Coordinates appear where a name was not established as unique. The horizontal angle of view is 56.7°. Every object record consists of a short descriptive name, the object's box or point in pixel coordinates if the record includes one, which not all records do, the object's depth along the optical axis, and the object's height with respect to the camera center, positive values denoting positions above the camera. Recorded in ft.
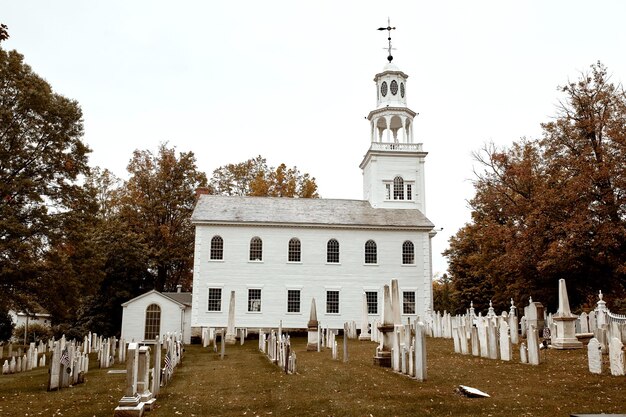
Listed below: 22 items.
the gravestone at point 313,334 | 81.35 -2.81
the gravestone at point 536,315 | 88.41 -0.21
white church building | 117.50 +10.88
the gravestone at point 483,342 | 61.16 -2.97
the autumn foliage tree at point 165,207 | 150.82 +27.86
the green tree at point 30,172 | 83.51 +21.57
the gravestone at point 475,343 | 62.39 -3.11
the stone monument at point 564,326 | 64.13 -1.38
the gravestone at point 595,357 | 45.47 -3.37
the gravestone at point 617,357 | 44.21 -3.27
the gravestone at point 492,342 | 59.40 -2.87
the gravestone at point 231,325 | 100.53 -1.87
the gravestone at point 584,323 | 78.43 -1.27
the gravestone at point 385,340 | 56.70 -2.54
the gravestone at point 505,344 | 57.98 -2.99
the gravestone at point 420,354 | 44.86 -3.10
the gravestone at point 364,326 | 100.16 -2.08
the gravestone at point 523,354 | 53.88 -3.71
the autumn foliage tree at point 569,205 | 91.81 +18.21
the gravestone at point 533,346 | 52.28 -2.90
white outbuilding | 111.04 -0.53
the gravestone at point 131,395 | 32.91 -4.64
